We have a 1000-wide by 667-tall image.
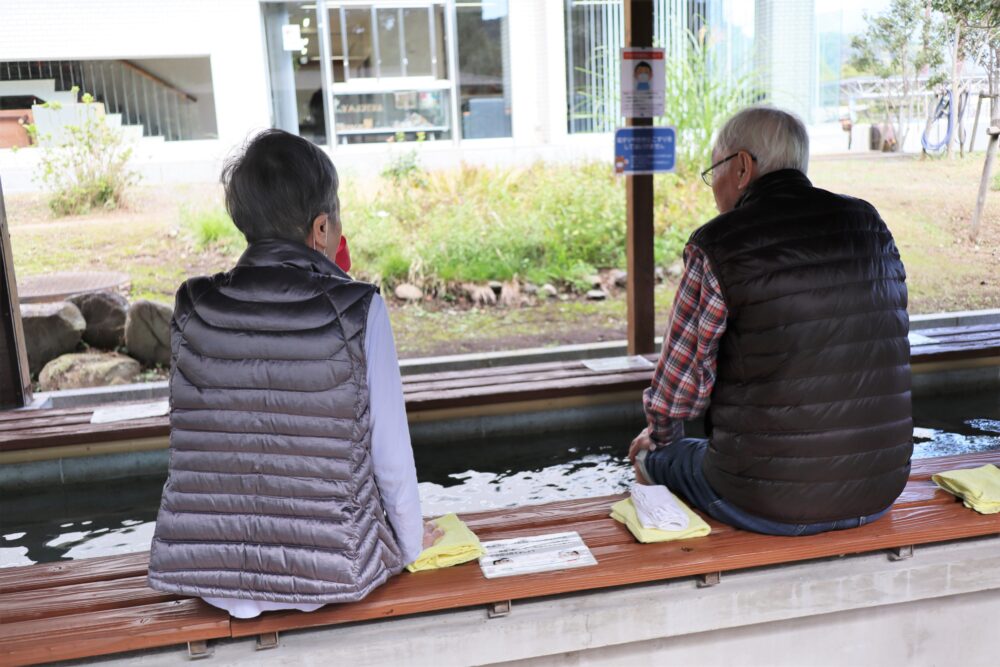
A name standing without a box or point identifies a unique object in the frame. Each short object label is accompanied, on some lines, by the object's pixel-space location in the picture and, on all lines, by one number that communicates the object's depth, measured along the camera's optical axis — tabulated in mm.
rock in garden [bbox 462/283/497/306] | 7410
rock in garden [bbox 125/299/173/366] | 5824
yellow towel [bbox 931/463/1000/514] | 2217
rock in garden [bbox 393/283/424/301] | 7383
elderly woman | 1683
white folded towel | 2107
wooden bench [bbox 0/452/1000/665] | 1833
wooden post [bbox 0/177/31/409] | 4336
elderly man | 1922
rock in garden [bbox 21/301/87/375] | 5707
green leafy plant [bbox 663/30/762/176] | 7973
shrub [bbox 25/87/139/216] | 7660
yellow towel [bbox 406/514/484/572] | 2027
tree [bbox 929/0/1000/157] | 6363
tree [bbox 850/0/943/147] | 7102
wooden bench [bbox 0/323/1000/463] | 4023
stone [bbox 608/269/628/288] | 7781
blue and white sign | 4699
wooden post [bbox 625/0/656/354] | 4625
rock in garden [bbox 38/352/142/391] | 5539
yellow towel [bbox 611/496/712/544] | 2096
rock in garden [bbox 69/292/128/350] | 5980
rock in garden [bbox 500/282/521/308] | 7451
